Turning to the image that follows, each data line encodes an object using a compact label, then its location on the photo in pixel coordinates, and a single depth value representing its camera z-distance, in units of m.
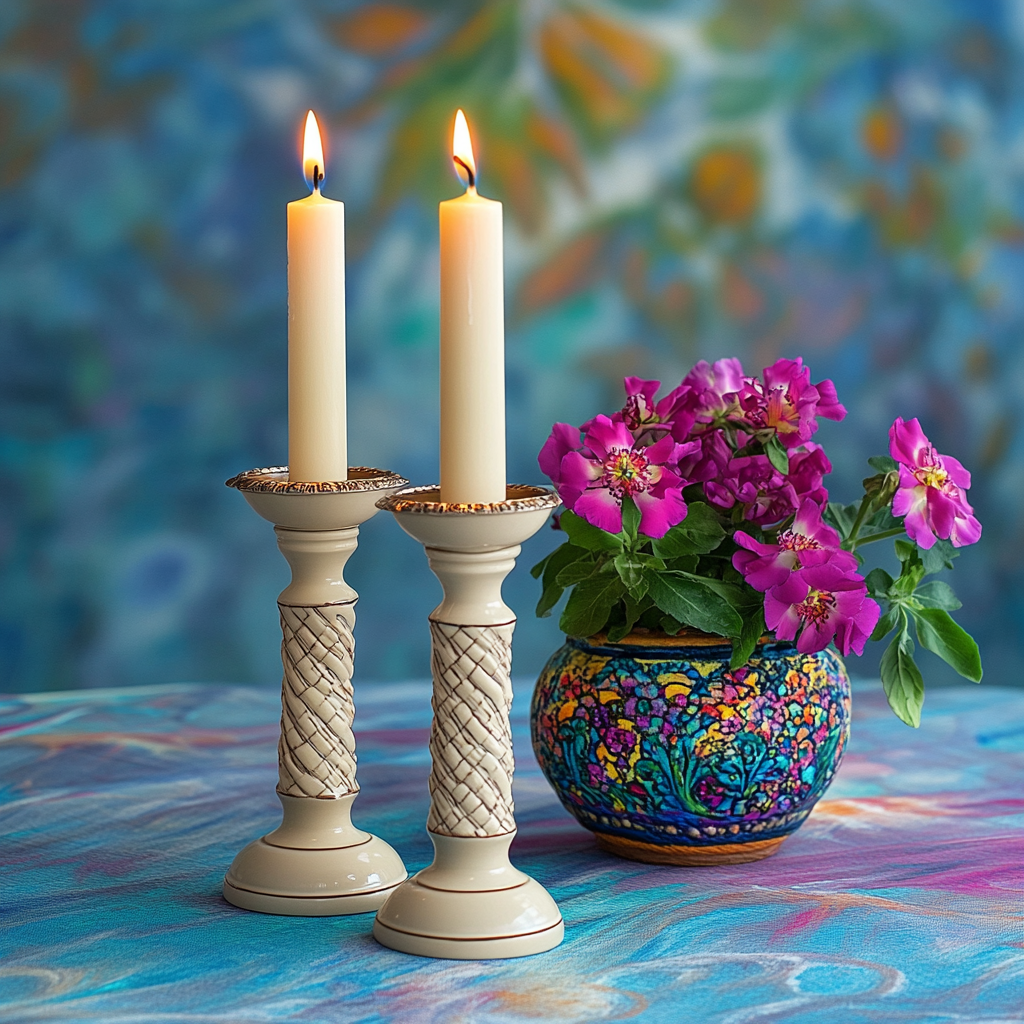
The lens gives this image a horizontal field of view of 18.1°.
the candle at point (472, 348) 1.15
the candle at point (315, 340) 1.21
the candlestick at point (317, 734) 1.21
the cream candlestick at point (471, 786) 1.16
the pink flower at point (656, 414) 1.24
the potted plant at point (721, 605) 1.21
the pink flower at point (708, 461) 1.24
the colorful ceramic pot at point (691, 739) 1.23
